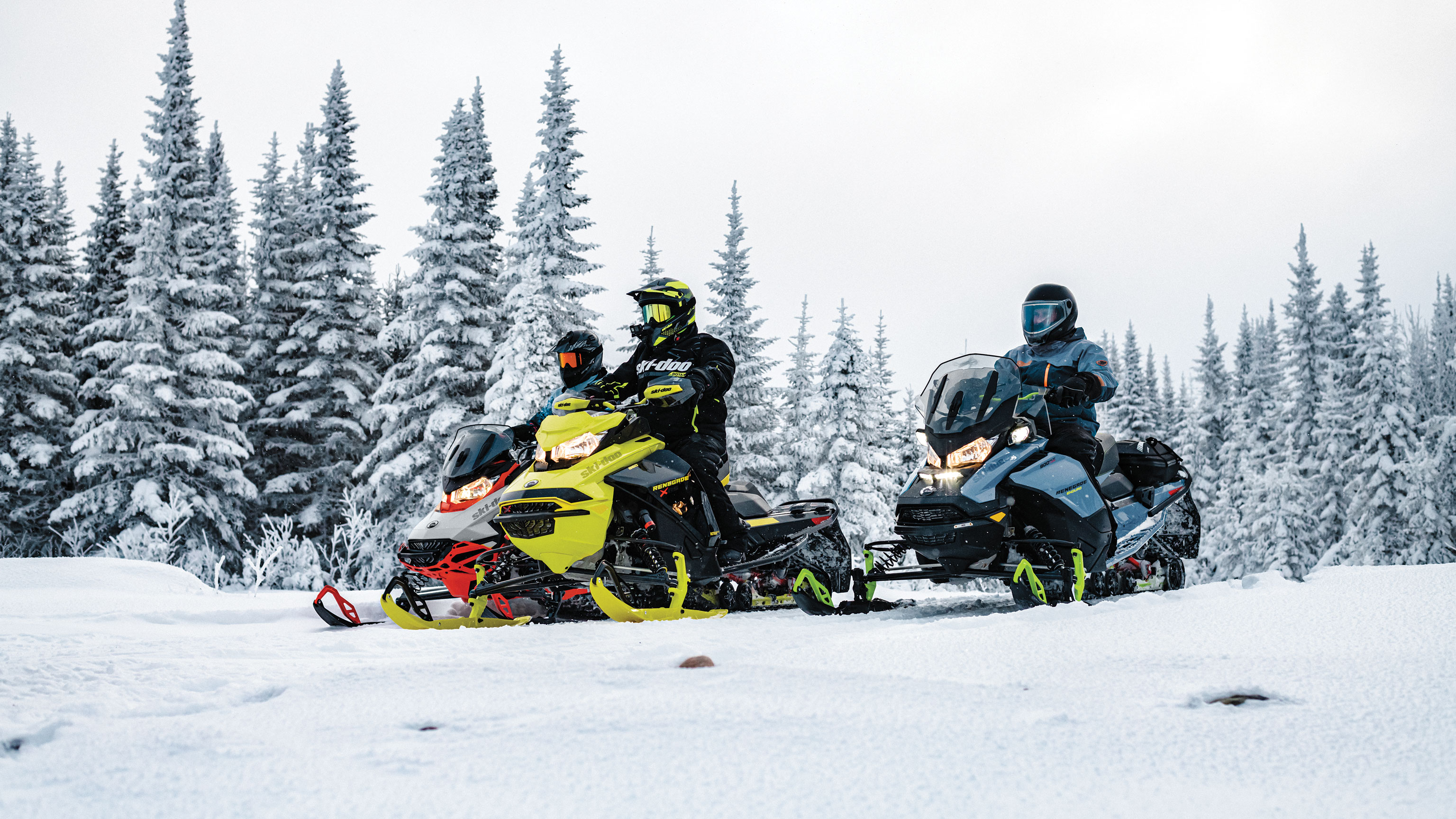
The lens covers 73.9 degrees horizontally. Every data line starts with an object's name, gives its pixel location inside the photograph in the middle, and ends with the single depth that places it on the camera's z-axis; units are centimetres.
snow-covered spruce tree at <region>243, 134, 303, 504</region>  2381
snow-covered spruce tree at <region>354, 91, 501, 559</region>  1930
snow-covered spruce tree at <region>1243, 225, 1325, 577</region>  3042
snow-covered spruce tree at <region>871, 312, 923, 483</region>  2647
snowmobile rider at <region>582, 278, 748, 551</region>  582
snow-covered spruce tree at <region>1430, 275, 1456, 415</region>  3272
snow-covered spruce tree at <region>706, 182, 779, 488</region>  2273
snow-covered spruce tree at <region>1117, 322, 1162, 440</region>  3194
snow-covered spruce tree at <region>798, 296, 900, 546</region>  2261
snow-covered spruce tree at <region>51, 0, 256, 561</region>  2030
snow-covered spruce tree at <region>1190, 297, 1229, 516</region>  4231
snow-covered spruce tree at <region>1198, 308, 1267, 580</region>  3419
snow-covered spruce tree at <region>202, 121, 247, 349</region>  2359
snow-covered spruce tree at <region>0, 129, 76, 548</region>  2350
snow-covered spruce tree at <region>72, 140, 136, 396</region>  2603
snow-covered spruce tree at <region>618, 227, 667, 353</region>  2706
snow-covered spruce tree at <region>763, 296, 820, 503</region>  2353
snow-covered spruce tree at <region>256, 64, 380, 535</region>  2291
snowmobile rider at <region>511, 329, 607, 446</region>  674
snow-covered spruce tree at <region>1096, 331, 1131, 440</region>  3173
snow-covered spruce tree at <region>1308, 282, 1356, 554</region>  2981
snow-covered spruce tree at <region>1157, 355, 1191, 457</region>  4342
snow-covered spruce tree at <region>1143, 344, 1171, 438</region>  3815
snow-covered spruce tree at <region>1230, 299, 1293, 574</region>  3088
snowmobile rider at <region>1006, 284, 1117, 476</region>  593
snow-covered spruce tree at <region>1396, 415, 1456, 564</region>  2466
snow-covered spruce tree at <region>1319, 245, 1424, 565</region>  2714
